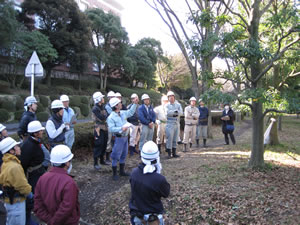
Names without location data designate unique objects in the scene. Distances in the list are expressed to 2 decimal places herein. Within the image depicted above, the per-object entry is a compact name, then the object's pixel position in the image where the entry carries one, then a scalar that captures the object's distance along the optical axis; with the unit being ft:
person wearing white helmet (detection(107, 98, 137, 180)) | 18.60
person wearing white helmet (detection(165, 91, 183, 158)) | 26.08
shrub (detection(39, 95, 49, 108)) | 56.08
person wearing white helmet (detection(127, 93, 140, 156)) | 28.09
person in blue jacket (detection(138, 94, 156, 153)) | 24.48
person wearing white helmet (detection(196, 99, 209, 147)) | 33.40
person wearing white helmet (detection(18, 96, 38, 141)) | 16.67
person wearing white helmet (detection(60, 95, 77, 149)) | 21.02
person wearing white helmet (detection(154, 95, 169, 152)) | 28.78
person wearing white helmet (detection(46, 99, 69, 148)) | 16.28
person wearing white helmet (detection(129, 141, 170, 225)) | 9.42
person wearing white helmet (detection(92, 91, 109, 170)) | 21.53
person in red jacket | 8.46
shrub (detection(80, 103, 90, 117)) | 66.68
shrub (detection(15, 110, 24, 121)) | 47.52
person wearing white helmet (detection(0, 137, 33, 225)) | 10.52
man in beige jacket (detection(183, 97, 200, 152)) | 30.14
